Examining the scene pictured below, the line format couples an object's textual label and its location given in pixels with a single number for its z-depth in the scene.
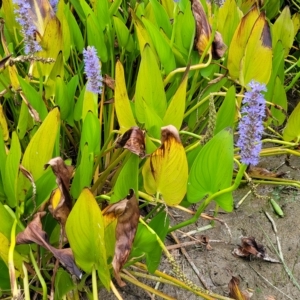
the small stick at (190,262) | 1.09
